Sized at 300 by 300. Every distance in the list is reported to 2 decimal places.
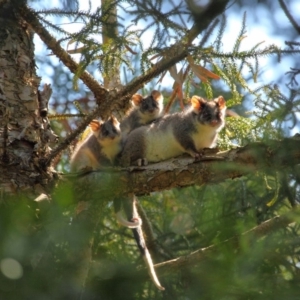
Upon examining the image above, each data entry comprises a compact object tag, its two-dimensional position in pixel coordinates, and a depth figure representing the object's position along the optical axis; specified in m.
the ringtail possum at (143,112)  13.80
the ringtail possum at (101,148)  12.59
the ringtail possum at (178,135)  12.12
